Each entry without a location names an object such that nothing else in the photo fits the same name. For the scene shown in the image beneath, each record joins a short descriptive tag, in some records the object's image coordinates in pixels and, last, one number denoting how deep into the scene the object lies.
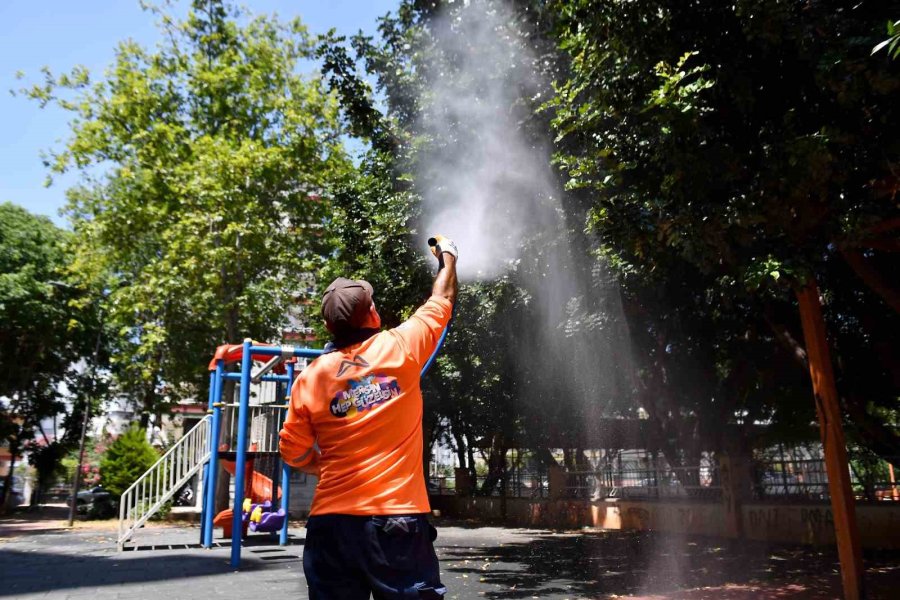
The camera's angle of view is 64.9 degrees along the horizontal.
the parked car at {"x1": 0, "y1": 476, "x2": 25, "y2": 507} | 30.06
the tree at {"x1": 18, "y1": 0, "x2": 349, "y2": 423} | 18.62
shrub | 21.47
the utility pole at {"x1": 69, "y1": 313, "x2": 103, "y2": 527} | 21.71
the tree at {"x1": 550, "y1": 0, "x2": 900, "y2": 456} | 6.10
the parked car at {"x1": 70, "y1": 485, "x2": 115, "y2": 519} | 24.11
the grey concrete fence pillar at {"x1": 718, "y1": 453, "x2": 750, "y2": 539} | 13.38
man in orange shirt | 2.23
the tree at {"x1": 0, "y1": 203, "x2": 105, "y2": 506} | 25.77
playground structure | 10.99
